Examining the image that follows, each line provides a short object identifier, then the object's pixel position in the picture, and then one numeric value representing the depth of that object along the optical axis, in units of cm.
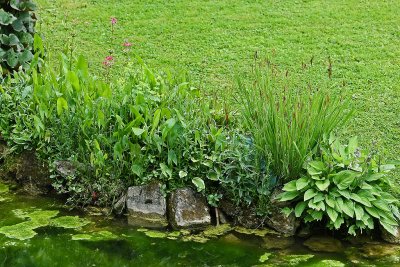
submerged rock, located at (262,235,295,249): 595
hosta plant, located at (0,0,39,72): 794
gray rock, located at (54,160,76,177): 665
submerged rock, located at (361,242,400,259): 578
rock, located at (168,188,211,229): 625
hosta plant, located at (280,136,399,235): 583
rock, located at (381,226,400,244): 591
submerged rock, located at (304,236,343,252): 589
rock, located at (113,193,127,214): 646
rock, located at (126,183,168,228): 634
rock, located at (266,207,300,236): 610
